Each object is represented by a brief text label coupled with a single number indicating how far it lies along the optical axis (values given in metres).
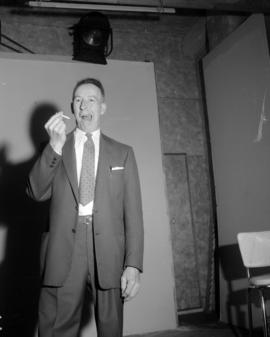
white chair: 2.51
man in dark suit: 1.61
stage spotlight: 3.27
